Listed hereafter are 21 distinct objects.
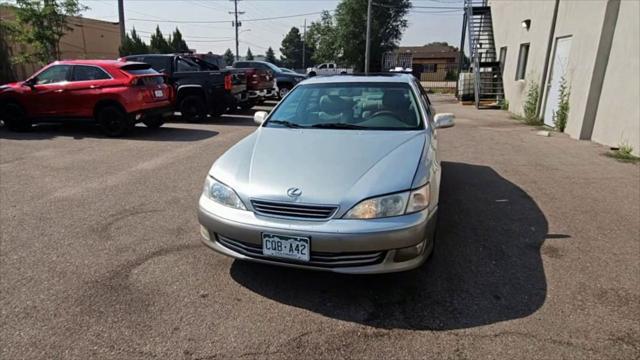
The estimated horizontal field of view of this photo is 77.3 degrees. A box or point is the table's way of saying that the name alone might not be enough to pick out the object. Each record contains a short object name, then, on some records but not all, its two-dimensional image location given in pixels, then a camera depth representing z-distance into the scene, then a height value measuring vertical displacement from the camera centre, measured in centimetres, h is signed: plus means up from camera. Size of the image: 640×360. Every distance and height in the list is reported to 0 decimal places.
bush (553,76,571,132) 962 -62
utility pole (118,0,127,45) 2010 +250
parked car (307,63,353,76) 4031 +75
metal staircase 1622 +90
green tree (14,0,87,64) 1908 +181
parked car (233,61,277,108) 1221 -43
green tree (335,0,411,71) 3988 +468
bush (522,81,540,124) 1148 -67
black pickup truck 1077 -43
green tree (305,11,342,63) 4244 +335
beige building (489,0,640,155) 746 +42
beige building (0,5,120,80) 3312 +224
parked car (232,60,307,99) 1587 -28
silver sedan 252 -82
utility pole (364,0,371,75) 2655 +230
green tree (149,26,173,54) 3153 +188
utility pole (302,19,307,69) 7627 +603
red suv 843 -63
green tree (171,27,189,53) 3412 +220
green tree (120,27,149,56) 2473 +135
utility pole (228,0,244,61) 4825 +622
